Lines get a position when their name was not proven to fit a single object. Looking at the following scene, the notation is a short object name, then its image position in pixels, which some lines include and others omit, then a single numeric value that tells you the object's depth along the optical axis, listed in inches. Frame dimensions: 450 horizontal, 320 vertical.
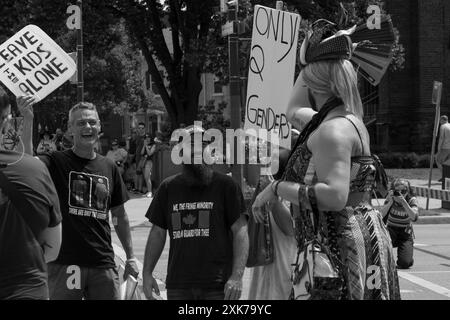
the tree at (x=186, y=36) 848.9
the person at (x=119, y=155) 880.3
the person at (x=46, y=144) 842.8
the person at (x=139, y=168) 829.2
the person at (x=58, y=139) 989.2
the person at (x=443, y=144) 831.7
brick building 1296.8
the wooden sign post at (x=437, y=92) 713.6
